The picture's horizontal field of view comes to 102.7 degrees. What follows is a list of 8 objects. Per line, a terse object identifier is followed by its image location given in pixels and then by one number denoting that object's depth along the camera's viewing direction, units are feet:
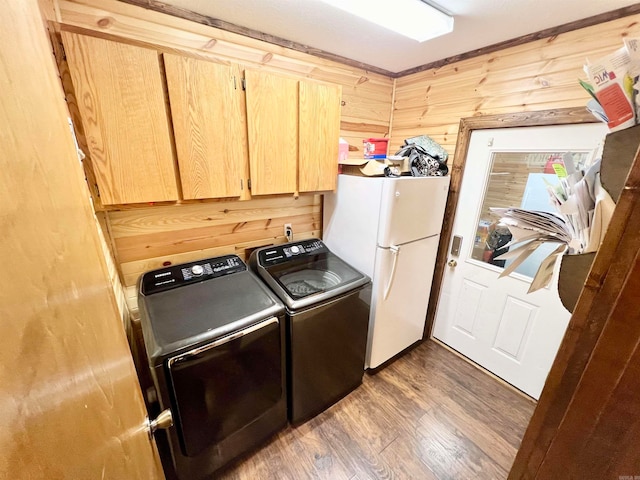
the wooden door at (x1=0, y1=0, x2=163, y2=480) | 0.79
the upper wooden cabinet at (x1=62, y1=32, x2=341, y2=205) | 3.31
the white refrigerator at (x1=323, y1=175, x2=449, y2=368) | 5.44
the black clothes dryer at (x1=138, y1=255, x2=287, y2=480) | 3.53
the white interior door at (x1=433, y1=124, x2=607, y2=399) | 5.30
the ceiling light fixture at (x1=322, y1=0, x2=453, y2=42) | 4.01
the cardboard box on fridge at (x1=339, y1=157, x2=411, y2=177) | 5.64
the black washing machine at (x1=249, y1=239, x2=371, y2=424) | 4.69
